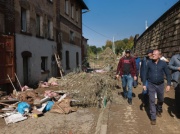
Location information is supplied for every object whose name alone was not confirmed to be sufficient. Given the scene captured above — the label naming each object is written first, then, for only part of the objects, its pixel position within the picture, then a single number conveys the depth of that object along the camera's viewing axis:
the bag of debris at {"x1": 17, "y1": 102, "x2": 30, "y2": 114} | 6.99
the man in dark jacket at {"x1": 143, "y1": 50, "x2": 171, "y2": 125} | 5.77
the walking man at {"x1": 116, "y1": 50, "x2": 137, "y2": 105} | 8.04
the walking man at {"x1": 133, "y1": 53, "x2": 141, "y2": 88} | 11.64
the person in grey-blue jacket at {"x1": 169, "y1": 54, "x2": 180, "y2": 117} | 6.30
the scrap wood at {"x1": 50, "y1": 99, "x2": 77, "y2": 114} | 7.21
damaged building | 10.50
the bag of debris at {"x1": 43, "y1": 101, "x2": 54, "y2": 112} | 7.54
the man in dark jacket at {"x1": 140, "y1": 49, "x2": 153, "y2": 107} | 7.59
